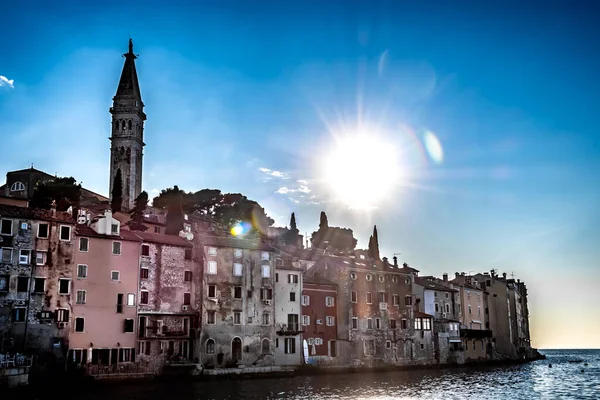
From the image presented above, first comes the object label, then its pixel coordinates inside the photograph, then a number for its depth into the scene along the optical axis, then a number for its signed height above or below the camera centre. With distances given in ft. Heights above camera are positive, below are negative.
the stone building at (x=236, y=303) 205.57 +7.75
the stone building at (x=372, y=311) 250.98 +5.85
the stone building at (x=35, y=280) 167.94 +12.89
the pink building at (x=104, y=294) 179.11 +9.58
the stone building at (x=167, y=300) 192.34 +8.38
